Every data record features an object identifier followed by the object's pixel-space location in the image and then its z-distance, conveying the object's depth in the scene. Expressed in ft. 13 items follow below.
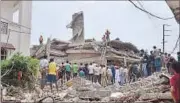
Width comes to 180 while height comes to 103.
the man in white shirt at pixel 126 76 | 68.54
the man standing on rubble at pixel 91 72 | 69.10
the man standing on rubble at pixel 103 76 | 68.95
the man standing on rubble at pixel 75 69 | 69.57
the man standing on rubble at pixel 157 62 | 61.99
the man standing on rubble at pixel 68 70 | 66.54
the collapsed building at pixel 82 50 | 91.81
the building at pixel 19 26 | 73.77
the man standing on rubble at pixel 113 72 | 69.31
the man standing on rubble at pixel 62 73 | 66.85
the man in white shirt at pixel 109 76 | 68.85
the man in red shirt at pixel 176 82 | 23.63
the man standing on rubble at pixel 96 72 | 68.95
